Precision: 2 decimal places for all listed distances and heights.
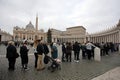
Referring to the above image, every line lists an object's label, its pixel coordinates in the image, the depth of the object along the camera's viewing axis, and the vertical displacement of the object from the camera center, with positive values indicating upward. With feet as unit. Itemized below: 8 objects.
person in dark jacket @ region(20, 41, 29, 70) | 14.72 -2.90
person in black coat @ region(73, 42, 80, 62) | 21.67 -2.33
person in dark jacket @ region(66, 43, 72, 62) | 20.19 -2.48
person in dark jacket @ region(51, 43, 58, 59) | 17.91 -2.85
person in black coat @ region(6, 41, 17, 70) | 14.35 -2.94
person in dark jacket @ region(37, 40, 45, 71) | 14.64 -2.67
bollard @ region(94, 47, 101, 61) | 22.36 -4.33
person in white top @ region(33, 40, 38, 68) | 15.59 -1.28
